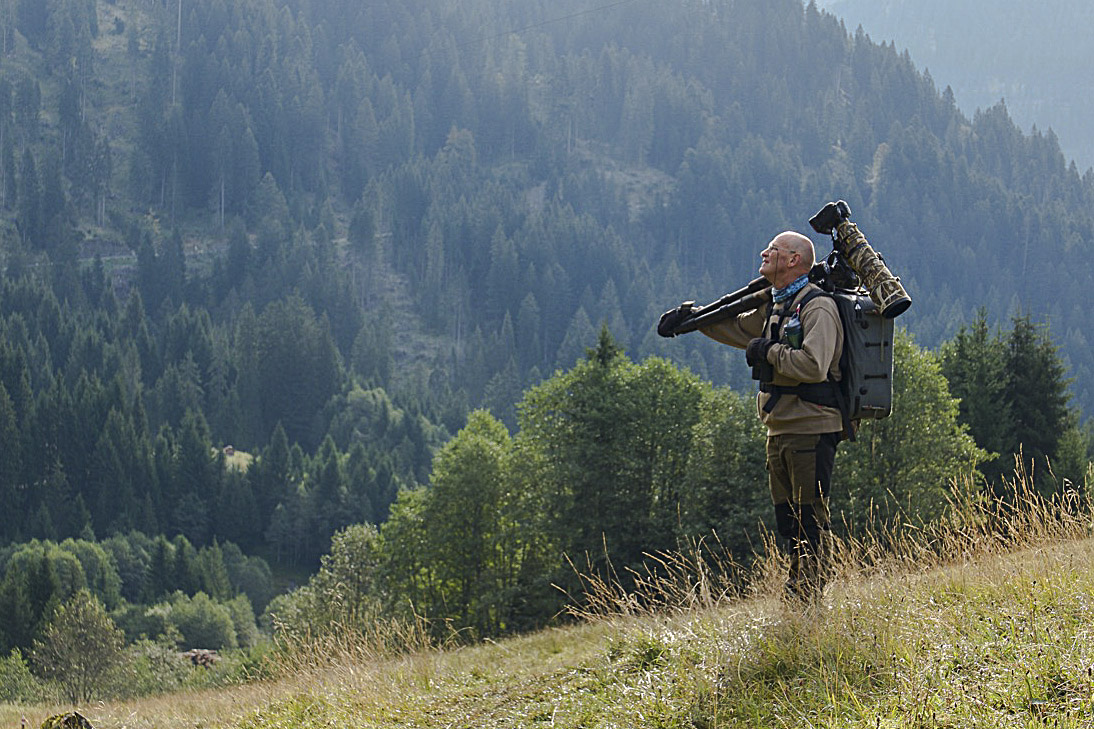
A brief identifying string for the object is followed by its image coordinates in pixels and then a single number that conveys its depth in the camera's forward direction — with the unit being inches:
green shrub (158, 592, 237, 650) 3127.5
